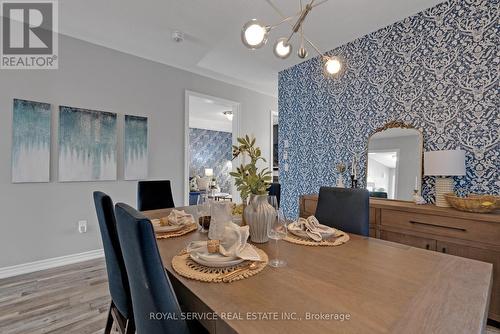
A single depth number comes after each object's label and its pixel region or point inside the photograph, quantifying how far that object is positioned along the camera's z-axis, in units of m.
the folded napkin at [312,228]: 1.33
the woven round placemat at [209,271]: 0.86
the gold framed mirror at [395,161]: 2.42
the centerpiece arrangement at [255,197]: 1.25
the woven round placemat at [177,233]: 1.39
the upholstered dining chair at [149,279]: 0.71
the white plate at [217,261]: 0.93
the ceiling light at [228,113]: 6.08
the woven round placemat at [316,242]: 1.26
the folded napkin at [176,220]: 1.57
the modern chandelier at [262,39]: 1.40
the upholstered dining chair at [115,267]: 1.22
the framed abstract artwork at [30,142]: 2.48
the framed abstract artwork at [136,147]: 3.16
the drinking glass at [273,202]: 1.23
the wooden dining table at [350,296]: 0.63
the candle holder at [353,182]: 2.76
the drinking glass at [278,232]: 1.01
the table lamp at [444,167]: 2.01
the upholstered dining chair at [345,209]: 1.58
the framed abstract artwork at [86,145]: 2.73
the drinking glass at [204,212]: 1.48
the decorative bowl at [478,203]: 1.77
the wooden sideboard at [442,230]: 1.70
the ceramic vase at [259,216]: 1.24
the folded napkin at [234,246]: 0.99
